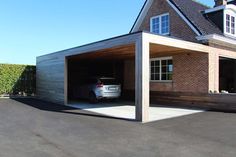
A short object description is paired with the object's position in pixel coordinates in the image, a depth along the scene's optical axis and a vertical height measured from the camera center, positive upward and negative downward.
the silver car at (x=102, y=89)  11.57 -0.46
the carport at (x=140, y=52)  7.10 +1.62
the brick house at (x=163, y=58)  7.85 +1.52
